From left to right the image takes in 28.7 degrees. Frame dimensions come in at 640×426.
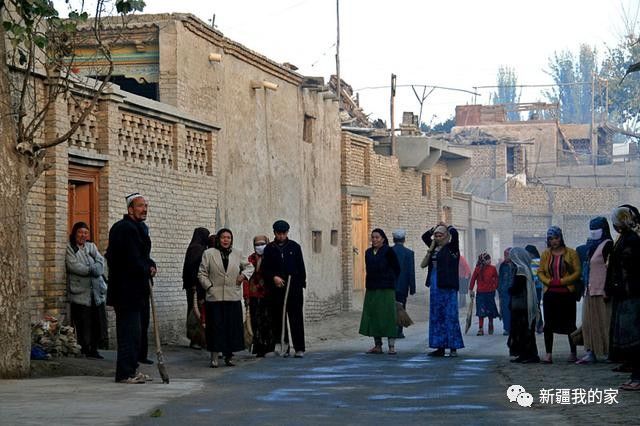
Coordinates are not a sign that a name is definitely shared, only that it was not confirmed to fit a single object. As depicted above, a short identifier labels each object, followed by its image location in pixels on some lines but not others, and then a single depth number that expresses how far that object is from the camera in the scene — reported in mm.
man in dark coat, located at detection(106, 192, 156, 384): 11680
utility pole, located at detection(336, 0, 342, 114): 33281
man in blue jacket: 19875
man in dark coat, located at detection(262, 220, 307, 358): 16109
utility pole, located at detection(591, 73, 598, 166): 66725
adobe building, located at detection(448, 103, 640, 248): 56094
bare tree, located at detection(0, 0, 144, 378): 11805
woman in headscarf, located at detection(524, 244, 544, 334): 19281
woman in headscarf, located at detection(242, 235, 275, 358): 16094
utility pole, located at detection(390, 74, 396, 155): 34781
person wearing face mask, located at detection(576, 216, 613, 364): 13586
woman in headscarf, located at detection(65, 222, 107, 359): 14602
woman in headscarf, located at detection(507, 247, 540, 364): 14672
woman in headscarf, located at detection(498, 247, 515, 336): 21500
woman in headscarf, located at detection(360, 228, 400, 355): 16500
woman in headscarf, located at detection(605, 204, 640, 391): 10914
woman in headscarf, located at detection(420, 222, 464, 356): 15805
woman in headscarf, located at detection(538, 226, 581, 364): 14203
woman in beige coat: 14312
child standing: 22062
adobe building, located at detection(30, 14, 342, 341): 15664
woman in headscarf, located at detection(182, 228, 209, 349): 15992
